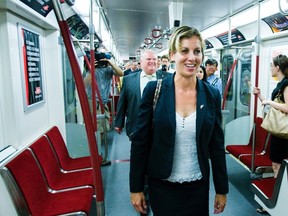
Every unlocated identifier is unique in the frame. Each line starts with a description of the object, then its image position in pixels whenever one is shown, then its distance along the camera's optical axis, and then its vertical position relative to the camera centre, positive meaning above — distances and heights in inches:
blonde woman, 52.6 -13.2
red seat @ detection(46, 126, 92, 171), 108.6 -34.6
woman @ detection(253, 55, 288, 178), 101.2 -10.3
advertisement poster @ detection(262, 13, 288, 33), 157.5 +34.5
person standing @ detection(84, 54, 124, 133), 172.1 +3.3
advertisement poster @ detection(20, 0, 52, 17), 81.6 +26.5
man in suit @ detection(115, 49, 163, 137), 113.4 -5.6
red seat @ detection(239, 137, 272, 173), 119.6 -43.7
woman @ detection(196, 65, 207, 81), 145.9 +1.4
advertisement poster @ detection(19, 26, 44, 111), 88.7 +5.1
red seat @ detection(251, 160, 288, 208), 82.8 -44.4
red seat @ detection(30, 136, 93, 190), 90.6 -37.0
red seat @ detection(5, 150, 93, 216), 70.7 -36.8
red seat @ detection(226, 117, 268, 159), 139.5 -42.3
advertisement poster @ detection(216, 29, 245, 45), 223.0 +38.0
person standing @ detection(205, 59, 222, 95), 171.8 +2.9
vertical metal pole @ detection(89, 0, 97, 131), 98.0 +15.6
